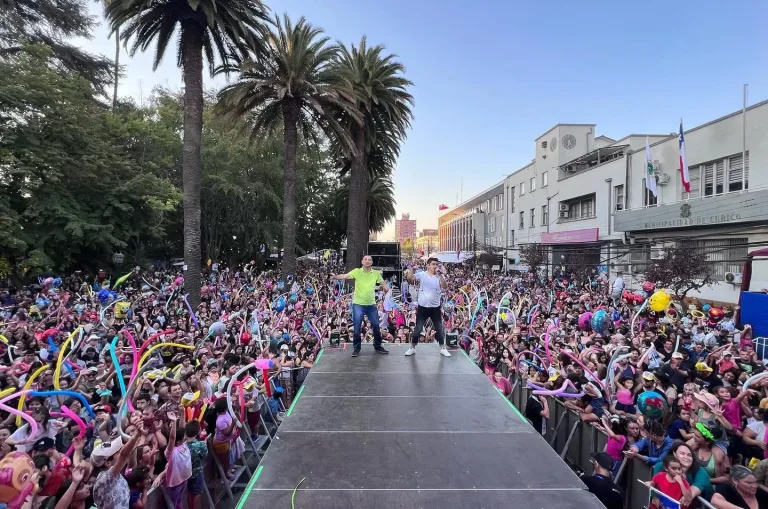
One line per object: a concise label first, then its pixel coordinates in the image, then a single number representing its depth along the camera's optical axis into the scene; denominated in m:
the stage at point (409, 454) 3.09
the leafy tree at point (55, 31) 23.86
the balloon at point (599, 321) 12.51
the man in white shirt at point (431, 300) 7.16
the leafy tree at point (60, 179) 19.53
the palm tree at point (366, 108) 23.33
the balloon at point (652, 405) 5.87
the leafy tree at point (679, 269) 17.67
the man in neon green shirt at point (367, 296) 7.22
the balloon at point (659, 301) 13.29
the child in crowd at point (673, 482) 4.57
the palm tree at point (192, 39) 15.64
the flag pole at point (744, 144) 20.47
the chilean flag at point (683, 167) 22.05
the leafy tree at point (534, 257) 31.73
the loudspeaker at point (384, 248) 31.31
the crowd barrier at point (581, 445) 5.51
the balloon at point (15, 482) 4.02
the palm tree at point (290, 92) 19.39
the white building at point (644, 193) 20.14
